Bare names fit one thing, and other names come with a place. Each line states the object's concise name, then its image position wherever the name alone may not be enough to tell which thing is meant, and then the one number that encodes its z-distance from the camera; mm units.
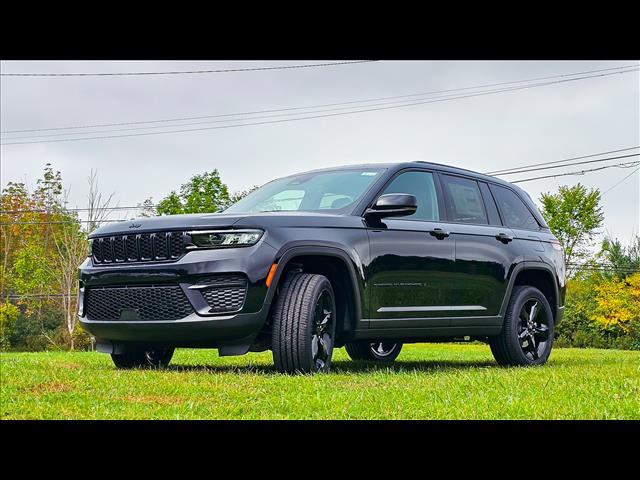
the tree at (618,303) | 43969
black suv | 6699
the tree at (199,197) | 36031
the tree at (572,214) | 53406
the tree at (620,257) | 51244
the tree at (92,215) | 36175
